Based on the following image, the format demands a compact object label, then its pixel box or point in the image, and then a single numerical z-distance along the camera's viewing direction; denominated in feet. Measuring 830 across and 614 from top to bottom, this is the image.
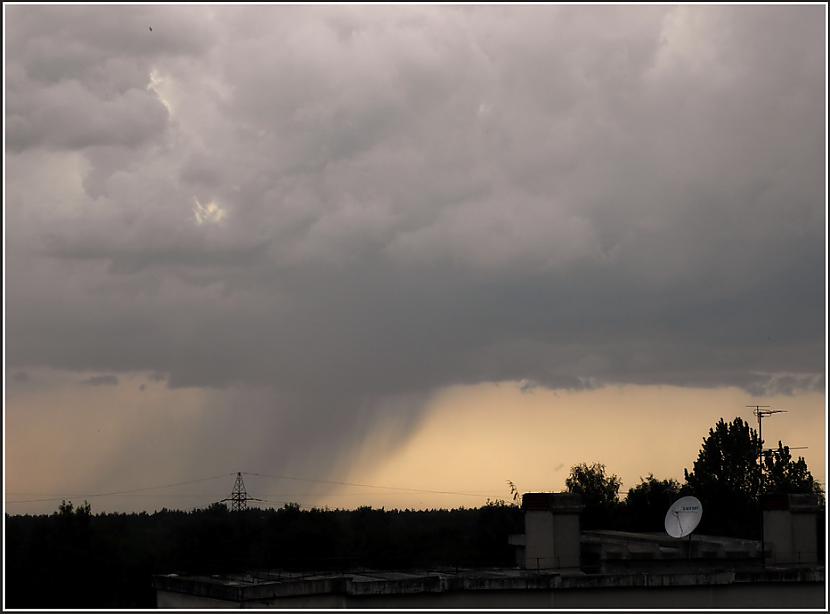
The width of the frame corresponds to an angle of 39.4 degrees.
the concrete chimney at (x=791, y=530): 144.36
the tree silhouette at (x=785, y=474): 363.97
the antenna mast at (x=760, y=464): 352.03
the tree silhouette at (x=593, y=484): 396.78
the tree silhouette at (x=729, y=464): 359.58
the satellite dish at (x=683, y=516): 139.74
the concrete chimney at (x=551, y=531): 130.72
